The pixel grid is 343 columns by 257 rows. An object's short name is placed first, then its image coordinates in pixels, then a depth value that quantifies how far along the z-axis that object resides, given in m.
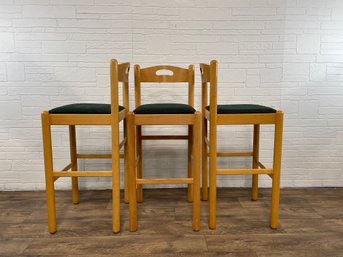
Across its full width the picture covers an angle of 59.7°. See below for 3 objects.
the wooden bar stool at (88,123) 1.77
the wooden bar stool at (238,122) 1.83
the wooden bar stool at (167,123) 1.82
